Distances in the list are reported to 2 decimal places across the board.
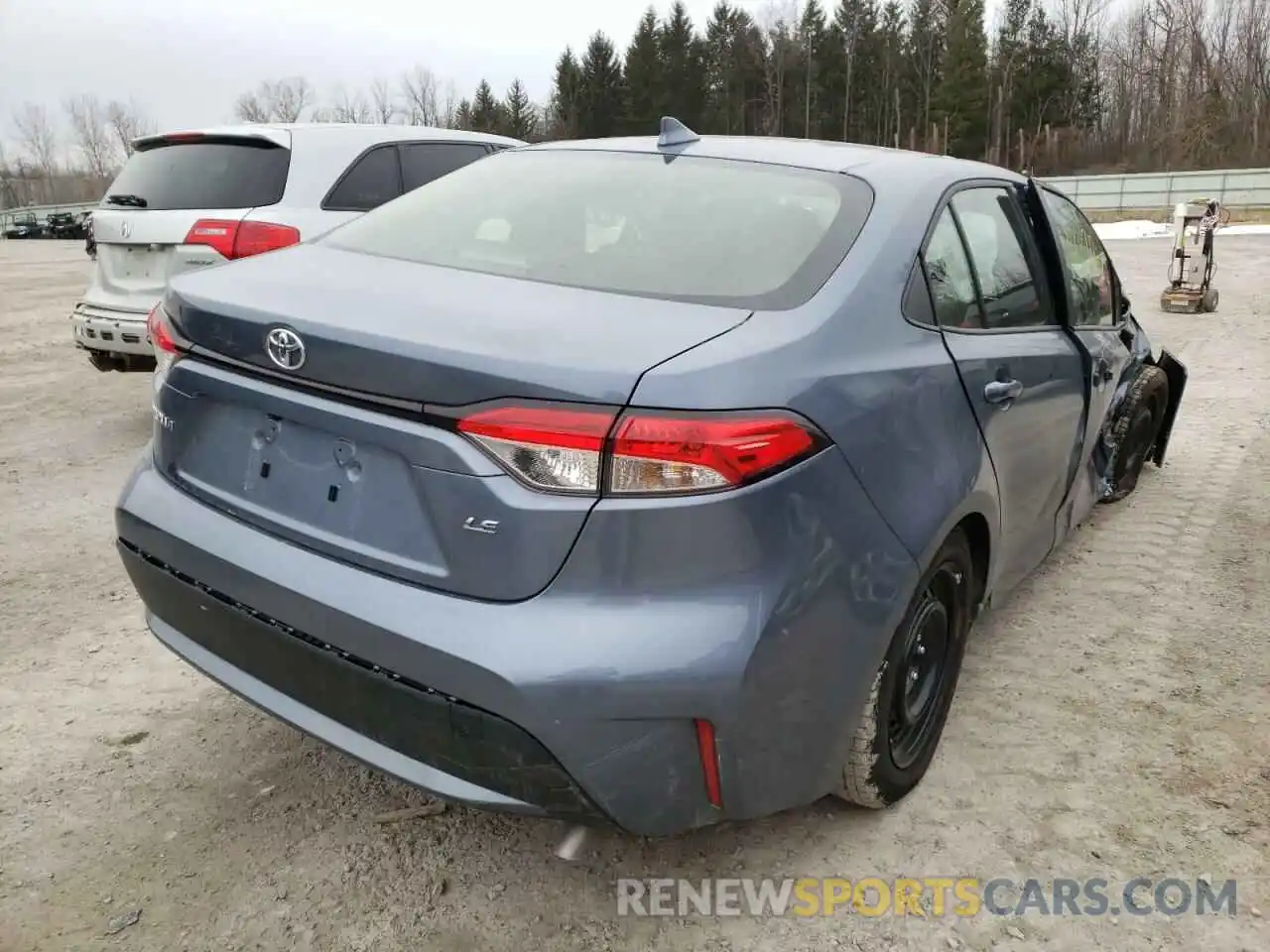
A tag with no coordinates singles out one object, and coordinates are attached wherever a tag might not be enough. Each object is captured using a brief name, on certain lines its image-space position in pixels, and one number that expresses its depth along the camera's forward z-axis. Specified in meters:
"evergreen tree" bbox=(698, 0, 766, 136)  72.69
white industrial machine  11.20
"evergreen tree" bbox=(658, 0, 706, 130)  68.69
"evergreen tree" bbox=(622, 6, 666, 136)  68.00
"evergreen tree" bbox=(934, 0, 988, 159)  63.62
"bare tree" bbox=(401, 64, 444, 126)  77.88
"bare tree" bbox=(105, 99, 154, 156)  87.88
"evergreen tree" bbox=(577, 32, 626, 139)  68.00
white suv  5.19
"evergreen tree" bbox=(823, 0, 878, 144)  72.06
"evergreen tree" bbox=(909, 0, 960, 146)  69.62
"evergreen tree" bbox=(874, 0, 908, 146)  70.75
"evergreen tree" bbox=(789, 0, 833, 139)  72.38
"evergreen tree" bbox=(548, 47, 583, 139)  68.00
